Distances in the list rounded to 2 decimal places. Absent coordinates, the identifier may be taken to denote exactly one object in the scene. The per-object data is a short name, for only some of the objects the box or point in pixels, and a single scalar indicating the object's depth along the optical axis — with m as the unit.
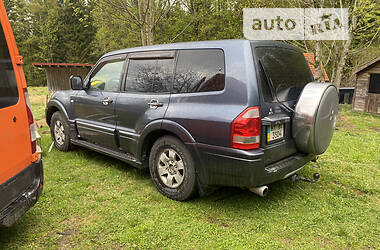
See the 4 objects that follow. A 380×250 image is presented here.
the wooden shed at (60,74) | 12.60
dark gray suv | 2.81
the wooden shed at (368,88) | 14.09
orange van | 2.28
